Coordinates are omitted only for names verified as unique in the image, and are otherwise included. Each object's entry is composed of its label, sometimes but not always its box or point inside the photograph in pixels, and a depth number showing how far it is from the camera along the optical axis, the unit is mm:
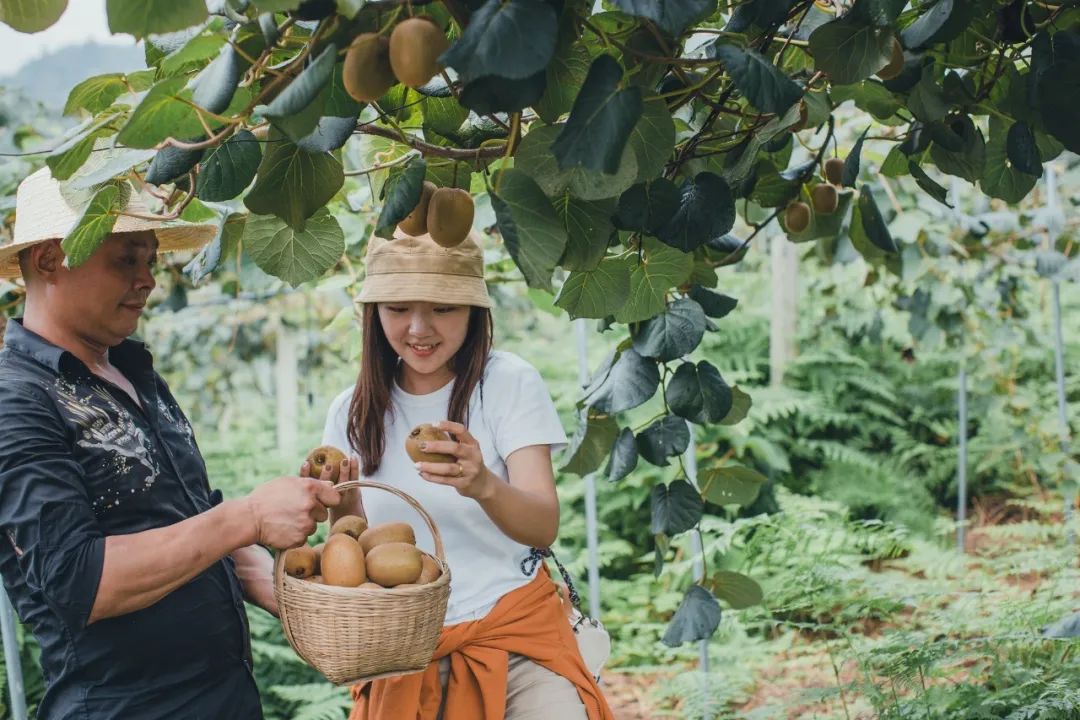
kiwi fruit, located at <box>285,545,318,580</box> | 1628
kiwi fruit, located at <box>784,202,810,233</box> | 1965
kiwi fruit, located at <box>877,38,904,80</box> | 1278
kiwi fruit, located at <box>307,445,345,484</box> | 1788
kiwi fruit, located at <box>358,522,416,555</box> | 1666
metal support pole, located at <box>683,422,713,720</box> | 3040
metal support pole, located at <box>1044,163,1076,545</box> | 4078
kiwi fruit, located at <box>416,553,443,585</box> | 1594
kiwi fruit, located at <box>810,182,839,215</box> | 1978
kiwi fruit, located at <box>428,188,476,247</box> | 1207
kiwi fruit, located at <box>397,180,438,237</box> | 1267
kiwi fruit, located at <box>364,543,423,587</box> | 1570
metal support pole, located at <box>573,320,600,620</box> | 3311
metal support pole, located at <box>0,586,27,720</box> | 2402
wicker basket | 1515
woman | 1841
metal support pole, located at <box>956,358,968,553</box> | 5309
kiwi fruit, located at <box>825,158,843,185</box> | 1982
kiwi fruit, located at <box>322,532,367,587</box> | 1572
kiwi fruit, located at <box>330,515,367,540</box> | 1731
